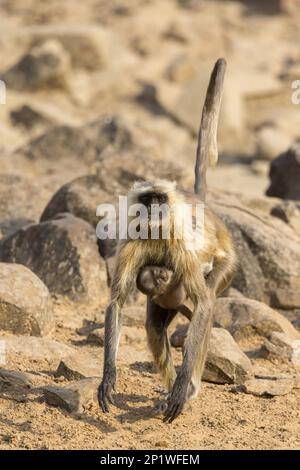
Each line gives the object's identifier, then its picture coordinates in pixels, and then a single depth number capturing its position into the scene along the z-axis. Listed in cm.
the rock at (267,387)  1444
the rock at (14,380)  1410
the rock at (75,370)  1461
